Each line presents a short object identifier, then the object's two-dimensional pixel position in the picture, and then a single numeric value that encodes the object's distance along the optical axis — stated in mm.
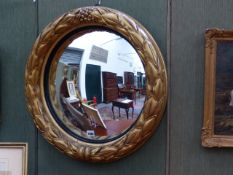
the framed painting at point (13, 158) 1351
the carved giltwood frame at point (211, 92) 1240
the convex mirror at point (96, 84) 1280
